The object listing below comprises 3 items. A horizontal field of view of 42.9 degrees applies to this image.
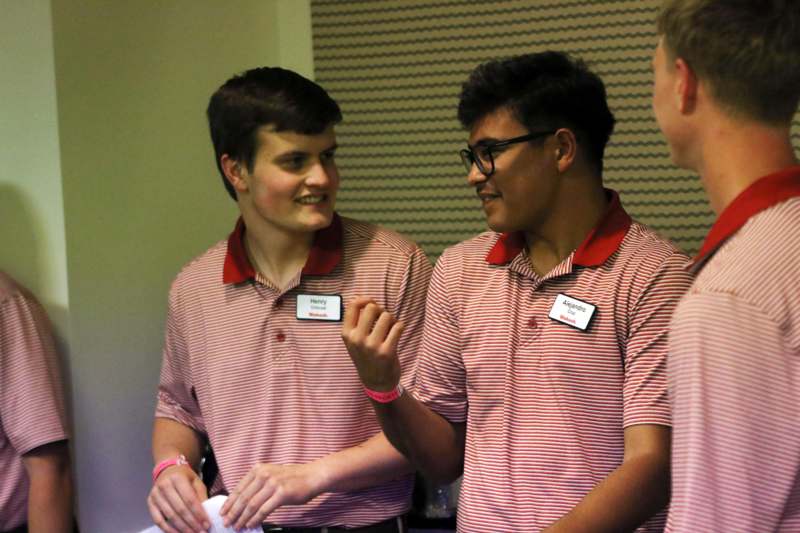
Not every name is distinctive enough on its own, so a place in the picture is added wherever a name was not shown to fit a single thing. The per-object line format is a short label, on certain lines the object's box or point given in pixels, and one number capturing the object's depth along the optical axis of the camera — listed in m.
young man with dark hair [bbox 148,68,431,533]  2.68
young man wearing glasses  2.13
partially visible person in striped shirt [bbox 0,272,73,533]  2.87
